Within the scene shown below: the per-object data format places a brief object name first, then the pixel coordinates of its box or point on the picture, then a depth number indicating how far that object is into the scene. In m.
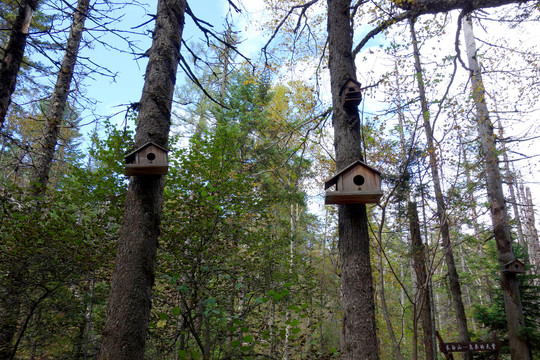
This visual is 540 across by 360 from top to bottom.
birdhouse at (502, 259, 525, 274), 7.34
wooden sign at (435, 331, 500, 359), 6.30
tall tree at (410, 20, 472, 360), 8.00
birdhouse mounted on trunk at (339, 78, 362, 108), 3.27
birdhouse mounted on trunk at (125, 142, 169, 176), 2.70
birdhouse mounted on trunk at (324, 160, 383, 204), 2.85
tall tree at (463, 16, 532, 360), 7.08
